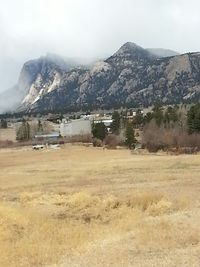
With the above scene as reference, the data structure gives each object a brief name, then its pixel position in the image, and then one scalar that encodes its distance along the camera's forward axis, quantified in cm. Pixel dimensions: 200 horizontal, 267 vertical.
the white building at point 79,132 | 19518
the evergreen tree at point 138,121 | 18785
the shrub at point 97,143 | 13938
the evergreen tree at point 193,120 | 11766
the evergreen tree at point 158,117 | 13816
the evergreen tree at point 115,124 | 16458
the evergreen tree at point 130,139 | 12531
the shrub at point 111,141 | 13219
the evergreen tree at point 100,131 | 15239
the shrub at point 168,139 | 11019
